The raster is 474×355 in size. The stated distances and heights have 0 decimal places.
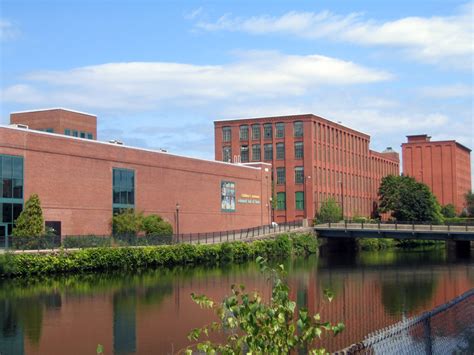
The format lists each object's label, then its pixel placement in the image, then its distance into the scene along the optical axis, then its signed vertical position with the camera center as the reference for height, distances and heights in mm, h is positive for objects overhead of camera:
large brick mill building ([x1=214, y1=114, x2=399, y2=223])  100875 +10305
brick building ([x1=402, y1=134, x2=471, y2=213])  147500 +12016
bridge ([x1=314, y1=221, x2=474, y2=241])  72188 -1115
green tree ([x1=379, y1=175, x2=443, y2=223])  111625 +3206
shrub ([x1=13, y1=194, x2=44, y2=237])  52438 +244
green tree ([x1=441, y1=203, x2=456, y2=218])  136625 +1856
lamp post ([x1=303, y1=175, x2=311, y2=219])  100312 +4834
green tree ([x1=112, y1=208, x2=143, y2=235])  63312 +14
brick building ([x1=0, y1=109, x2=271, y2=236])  55344 +4133
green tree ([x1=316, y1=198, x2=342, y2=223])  97875 +1340
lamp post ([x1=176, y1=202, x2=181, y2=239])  73262 +620
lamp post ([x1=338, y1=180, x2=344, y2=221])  110012 +3920
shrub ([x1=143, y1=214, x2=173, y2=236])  65438 -283
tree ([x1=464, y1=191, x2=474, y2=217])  147412 +3811
